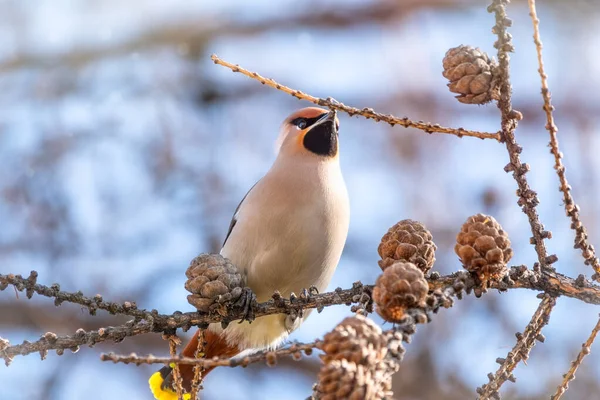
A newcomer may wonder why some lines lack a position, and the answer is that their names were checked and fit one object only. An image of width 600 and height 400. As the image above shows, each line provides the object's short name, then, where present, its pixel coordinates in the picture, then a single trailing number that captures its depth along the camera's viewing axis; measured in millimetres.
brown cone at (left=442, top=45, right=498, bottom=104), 5055
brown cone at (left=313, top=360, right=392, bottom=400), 4929
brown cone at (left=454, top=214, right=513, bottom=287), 5036
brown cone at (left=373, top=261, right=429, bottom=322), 4977
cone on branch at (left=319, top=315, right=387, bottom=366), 4937
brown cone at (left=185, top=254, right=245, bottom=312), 5132
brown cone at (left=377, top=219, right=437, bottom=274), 5082
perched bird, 5328
